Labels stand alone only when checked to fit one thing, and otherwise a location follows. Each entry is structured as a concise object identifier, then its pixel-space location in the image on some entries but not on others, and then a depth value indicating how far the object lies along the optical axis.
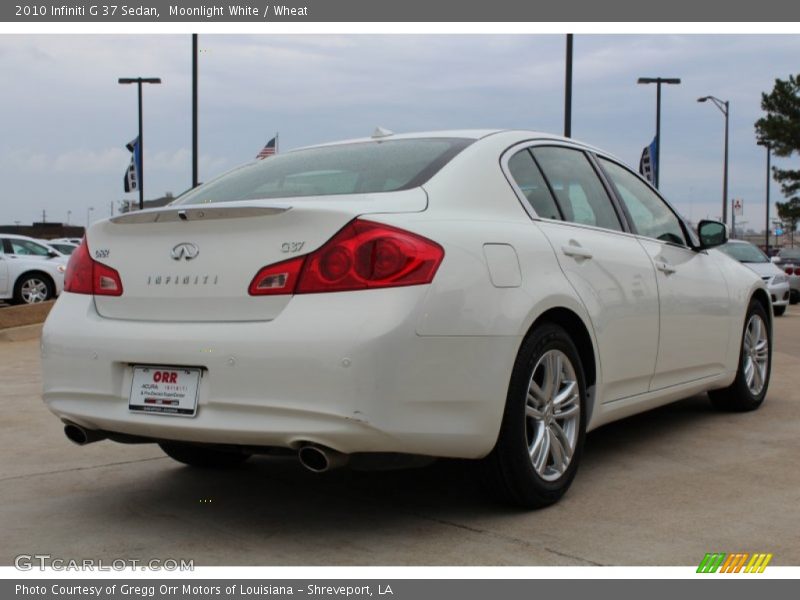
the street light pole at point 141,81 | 31.54
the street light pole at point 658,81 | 32.51
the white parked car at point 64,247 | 26.71
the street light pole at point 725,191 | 44.31
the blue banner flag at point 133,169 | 29.39
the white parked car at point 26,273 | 19.19
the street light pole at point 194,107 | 21.34
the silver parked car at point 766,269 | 18.22
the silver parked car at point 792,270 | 22.22
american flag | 23.02
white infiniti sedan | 3.43
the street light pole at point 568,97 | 17.09
